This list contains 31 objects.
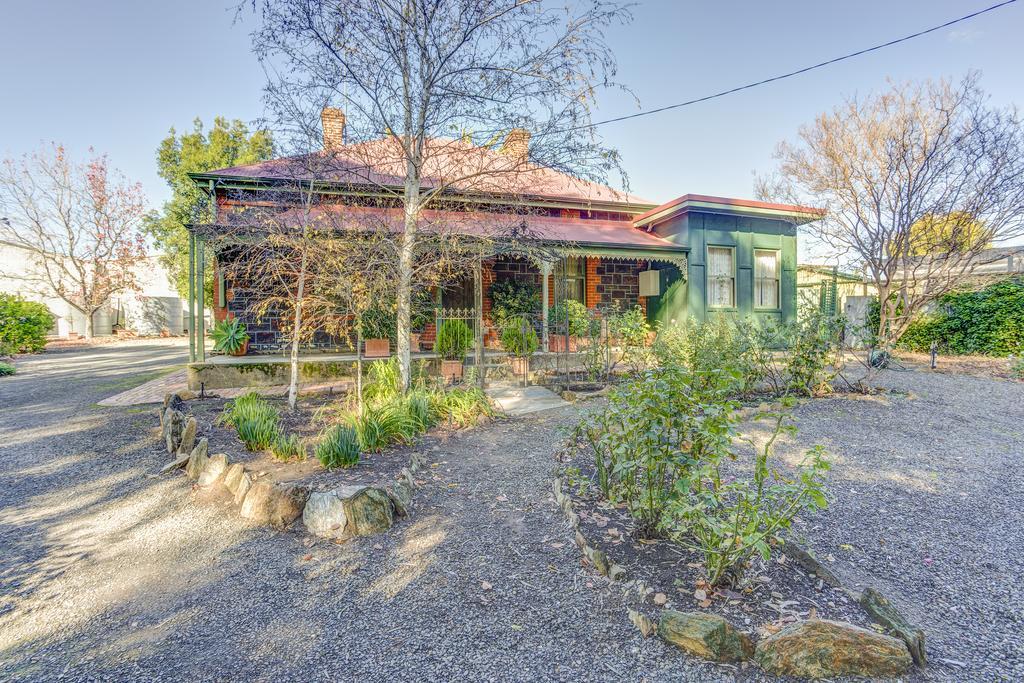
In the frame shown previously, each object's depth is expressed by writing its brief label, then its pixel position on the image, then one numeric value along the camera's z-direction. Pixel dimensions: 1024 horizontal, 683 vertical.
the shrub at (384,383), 6.04
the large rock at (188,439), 4.71
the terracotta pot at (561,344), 9.90
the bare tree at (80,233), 19.61
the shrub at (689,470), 2.28
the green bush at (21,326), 13.98
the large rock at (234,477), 3.83
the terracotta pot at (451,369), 8.51
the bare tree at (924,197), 9.13
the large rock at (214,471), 4.07
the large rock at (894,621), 2.01
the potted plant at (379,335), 9.46
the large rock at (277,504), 3.42
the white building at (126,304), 20.91
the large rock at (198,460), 4.23
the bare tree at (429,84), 5.48
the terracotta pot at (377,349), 9.66
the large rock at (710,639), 2.02
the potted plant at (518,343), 8.49
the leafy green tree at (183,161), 24.16
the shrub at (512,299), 11.77
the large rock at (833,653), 1.93
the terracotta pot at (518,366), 8.57
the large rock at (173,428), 4.93
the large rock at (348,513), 3.29
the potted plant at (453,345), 8.55
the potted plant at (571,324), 8.93
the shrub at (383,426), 4.56
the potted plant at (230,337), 9.39
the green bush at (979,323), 10.69
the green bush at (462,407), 5.75
